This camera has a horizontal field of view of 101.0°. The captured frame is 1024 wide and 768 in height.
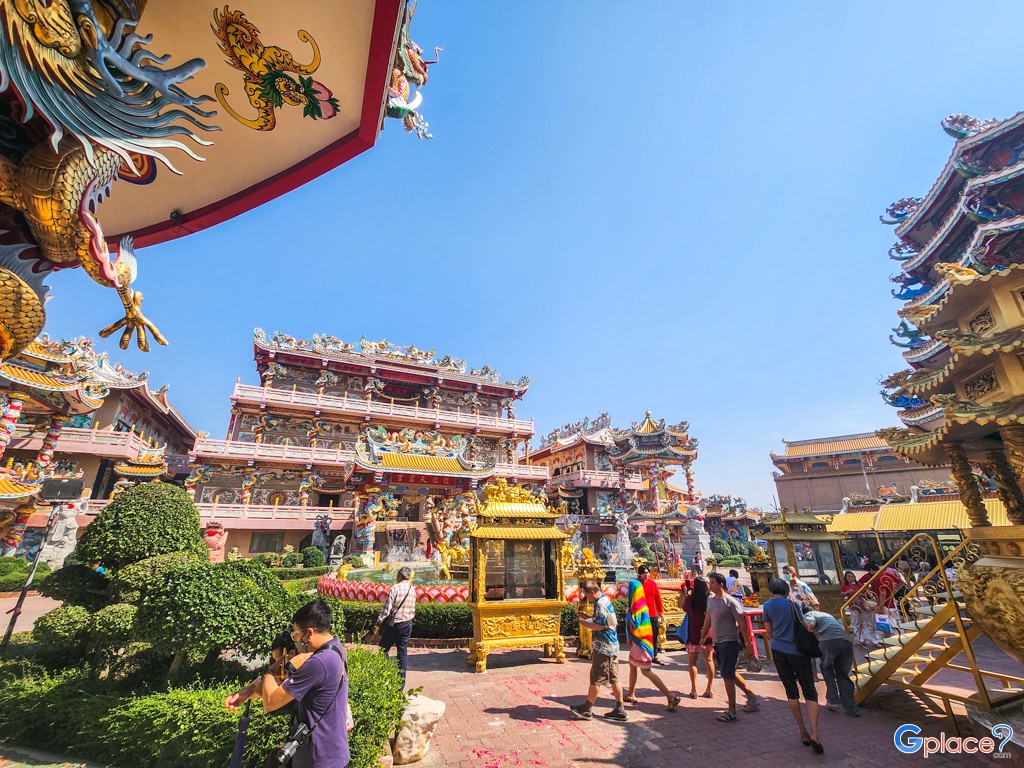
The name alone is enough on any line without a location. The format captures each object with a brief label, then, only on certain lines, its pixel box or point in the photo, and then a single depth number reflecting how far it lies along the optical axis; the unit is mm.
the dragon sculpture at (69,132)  2416
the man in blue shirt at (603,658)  4777
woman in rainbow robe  5156
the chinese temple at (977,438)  4035
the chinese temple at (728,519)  36312
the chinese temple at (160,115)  2596
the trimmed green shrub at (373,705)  3115
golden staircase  4209
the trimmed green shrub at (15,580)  12422
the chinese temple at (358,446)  19984
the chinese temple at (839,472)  30266
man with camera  2367
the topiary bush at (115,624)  4184
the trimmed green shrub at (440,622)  8336
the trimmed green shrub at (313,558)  17550
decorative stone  3787
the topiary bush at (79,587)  4863
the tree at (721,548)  30123
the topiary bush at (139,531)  4711
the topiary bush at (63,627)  4484
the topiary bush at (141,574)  4367
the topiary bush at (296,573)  15176
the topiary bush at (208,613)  3791
